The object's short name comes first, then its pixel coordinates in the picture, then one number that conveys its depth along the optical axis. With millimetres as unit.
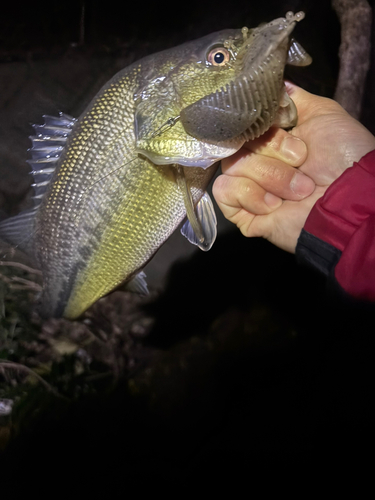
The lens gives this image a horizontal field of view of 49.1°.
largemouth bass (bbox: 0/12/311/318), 241
